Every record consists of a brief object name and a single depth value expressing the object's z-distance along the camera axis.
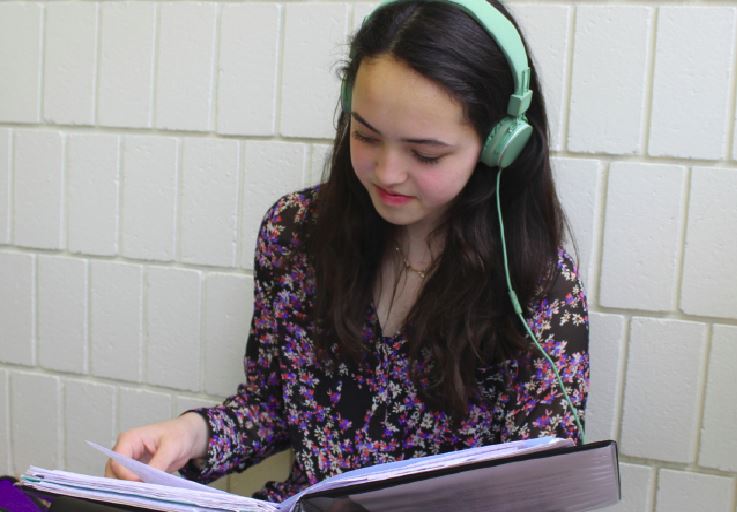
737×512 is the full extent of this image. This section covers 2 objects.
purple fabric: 0.75
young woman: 0.81
